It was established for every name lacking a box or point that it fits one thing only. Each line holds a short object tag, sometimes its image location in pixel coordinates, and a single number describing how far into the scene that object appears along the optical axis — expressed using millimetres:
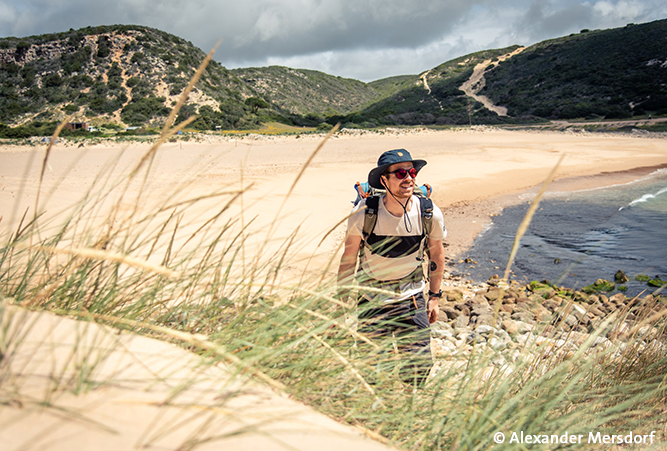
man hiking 2609
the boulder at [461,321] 5359
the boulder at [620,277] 7491
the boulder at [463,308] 5798
